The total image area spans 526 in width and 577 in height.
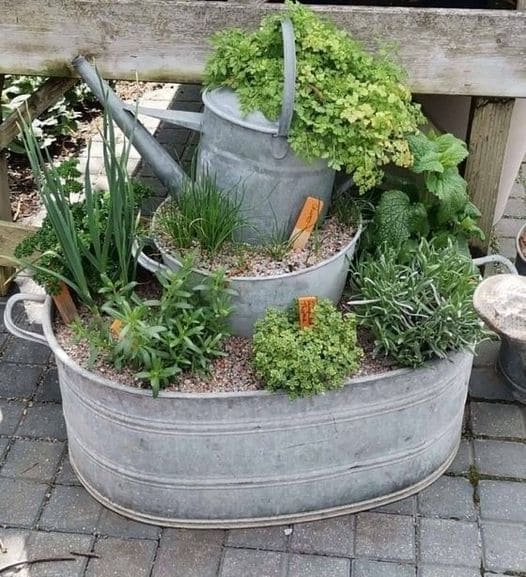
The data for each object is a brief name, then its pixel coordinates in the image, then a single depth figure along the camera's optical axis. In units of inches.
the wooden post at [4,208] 129.0
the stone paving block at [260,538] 96.4
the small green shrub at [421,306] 92.5
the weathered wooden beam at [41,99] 118.3
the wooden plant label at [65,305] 99.7
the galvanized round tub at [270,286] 92.0
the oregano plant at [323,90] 88.2
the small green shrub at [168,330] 88.4
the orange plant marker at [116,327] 93.0
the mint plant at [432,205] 100.0
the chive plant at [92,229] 89.5
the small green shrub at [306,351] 88.4
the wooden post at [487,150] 108.7
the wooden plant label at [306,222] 95.0
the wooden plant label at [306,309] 91.0
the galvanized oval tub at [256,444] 90.7
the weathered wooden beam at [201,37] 101.6
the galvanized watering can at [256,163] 89.2
